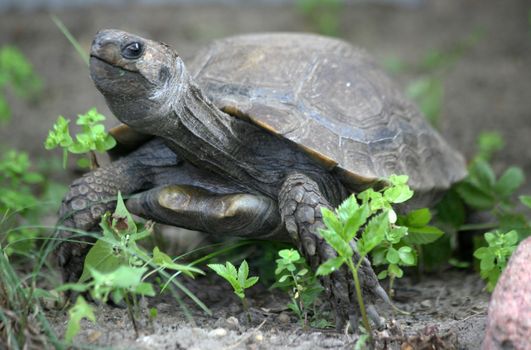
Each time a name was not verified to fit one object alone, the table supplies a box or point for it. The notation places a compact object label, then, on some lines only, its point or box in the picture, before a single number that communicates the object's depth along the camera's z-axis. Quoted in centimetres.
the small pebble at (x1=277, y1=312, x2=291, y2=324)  624
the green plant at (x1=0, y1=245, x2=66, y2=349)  481
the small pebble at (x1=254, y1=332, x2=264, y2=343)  546
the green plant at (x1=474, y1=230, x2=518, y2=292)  595
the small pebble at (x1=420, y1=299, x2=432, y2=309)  690
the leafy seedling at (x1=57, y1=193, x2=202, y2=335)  470
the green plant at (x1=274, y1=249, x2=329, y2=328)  574
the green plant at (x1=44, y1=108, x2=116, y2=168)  648
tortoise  594
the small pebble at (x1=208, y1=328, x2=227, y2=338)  542
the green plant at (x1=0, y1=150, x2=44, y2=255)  734
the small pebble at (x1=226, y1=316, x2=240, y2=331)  582
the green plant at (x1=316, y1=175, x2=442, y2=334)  504
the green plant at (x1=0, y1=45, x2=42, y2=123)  1107
